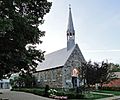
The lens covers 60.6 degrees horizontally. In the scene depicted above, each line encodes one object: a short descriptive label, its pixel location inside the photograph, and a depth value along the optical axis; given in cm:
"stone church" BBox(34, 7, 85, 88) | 2101
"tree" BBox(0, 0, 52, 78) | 720
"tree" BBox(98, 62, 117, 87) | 1538
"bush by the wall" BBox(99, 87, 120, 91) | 1873
